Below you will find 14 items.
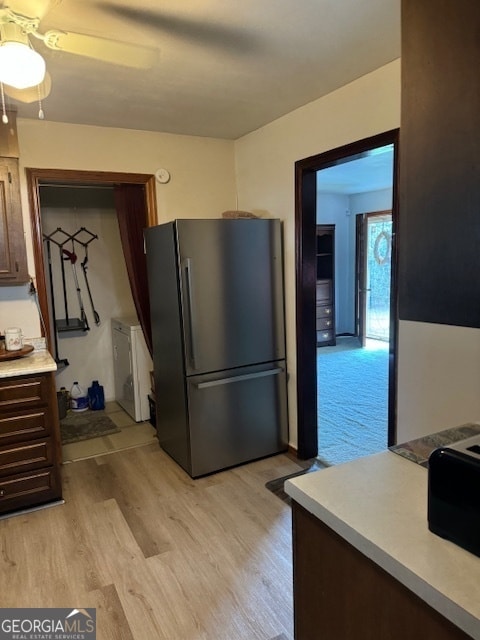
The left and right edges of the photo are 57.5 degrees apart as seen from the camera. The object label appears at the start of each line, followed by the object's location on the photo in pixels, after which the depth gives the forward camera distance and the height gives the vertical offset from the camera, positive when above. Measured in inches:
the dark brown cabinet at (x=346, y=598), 33.0 -28.9
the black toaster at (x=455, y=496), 33.1 -18.8
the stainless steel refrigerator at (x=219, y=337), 111.5 -20.2
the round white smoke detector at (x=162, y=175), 133.2 +26.9
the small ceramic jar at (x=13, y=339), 110.4 -17.7
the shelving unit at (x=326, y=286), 269.0 -16.5
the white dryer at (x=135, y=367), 157.1 -37.0
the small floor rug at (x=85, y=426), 146.9 -56.2
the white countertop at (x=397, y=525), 30.7 -23.1
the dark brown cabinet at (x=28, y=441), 98.3 -39.5
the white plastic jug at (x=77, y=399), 171.8 -51.7
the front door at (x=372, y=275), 270.5 -11.1
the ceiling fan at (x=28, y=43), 57.1 +33.0
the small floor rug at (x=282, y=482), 107.9 -57.3
